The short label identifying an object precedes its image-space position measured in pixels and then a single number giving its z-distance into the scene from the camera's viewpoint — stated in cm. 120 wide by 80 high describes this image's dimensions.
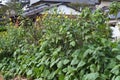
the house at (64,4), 1112
